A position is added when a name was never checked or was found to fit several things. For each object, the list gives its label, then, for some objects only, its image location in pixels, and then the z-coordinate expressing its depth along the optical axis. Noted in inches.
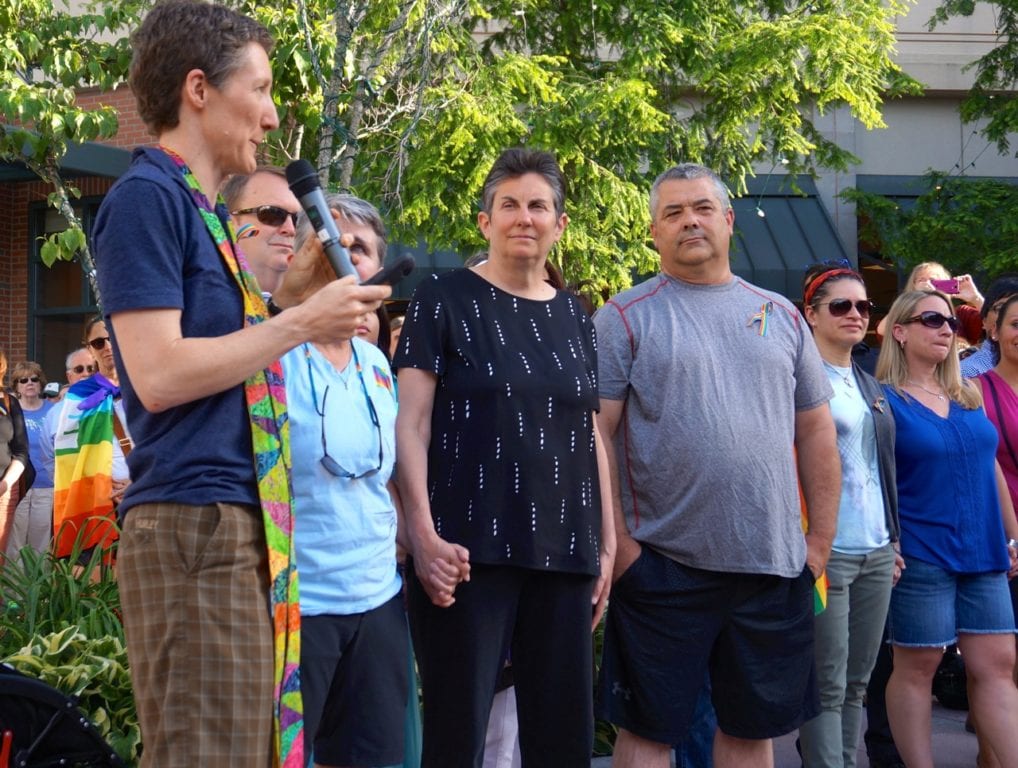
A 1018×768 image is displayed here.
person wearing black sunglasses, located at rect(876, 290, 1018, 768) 212.1
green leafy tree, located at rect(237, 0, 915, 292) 435.2
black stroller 165.2
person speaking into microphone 94.7
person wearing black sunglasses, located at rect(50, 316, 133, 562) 246.8
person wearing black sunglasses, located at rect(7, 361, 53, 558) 398.6
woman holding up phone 279.4
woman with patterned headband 201.0
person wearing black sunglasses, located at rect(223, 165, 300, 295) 143.1
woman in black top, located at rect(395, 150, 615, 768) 146.6
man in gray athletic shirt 163.0
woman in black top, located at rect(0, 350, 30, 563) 366.3
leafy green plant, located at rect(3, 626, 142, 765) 186.5
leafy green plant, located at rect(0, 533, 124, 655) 215.0
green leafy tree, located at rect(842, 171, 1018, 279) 617.9
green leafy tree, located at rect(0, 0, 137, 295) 297.9
